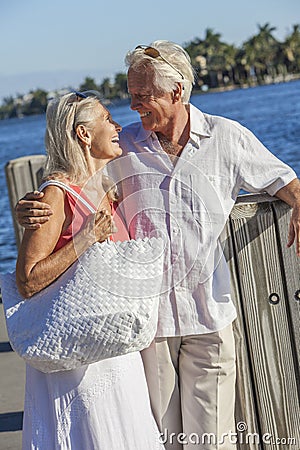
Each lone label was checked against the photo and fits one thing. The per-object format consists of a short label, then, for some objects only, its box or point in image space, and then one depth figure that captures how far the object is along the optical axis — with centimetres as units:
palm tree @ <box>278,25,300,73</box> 12588
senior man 376
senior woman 341
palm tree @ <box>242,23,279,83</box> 12781
